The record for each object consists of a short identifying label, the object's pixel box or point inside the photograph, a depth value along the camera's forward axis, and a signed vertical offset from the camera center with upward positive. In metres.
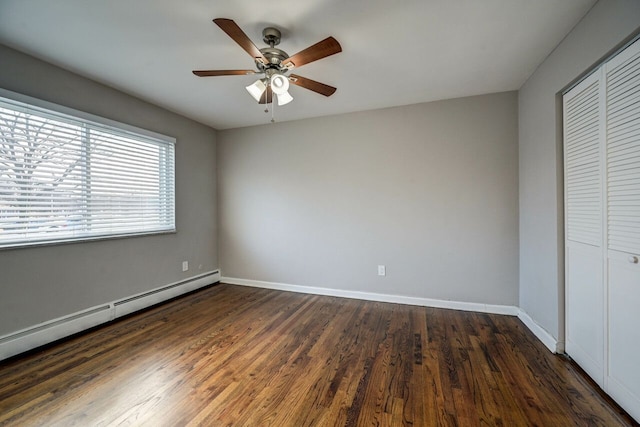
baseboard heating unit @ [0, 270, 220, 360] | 2.06 -1.02
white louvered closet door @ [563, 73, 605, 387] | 1.68 -0.09
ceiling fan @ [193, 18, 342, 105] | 1.57 +1.06
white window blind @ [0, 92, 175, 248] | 2.07 +0.37
